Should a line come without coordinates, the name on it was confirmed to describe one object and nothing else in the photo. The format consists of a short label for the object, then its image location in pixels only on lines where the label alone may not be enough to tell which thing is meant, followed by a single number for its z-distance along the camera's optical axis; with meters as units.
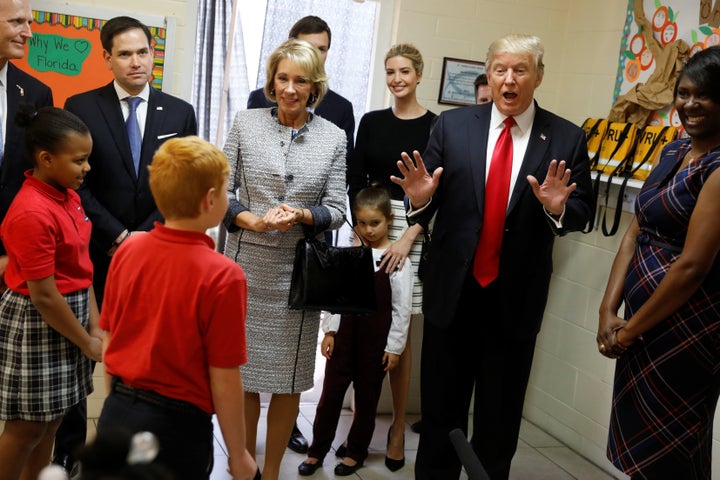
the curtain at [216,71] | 4.18
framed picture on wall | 4.06
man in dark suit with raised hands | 2.65
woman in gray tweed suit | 2.77
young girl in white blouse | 3.35
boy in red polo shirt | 1.76
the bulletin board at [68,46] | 3.34
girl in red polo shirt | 2.29
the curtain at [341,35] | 4.21
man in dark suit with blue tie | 2.90
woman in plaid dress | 2.26
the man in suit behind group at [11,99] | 2.66
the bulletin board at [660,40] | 3.30
